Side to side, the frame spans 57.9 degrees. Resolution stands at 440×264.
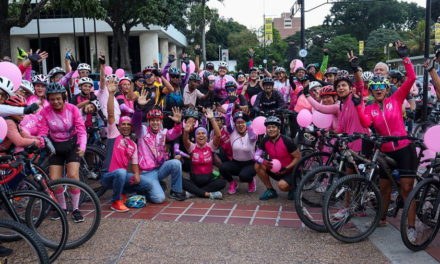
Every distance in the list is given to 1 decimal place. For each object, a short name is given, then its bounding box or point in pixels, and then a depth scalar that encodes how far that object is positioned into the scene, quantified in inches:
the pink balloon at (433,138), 168.9
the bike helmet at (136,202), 232.2
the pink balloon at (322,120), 241.1
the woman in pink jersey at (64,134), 206.7
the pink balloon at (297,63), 374.5
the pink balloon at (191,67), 370.8
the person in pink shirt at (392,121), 184.9
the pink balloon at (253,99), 334.7
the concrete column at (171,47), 2209.4
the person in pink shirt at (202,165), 255.9
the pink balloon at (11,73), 187.5
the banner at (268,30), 1584.5
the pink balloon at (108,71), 359.9
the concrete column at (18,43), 1636.2
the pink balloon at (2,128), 153.3
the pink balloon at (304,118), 258.0
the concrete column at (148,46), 1633.9
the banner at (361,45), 2062.0
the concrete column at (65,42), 1626.5
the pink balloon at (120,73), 376.7
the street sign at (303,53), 561.6
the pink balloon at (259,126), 267.7
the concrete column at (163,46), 1941.4
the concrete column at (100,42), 1613.7
